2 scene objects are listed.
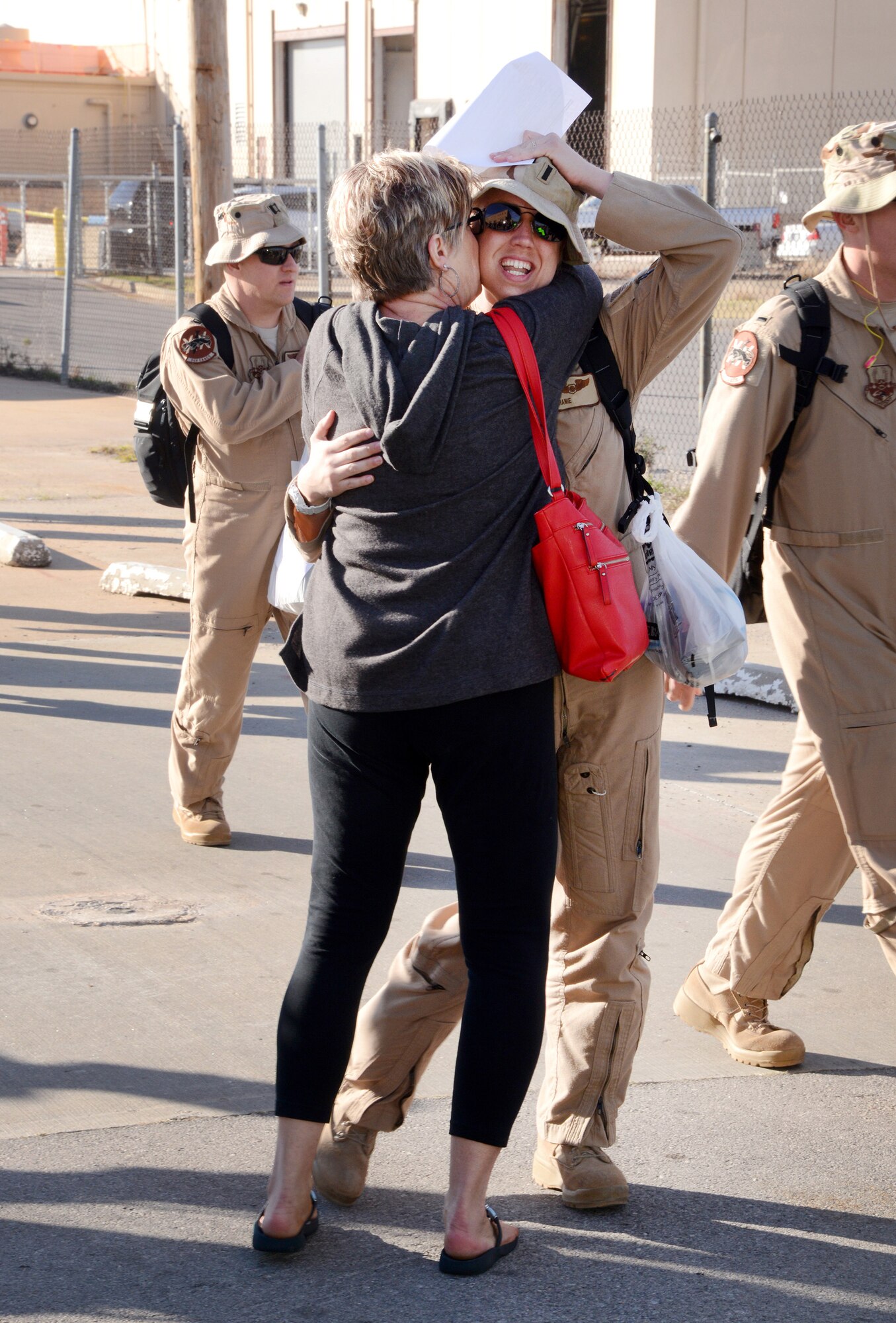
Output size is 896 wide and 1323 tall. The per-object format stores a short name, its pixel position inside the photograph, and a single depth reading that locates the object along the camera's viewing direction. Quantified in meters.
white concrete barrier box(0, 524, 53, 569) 9.38
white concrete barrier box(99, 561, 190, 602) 8.64
